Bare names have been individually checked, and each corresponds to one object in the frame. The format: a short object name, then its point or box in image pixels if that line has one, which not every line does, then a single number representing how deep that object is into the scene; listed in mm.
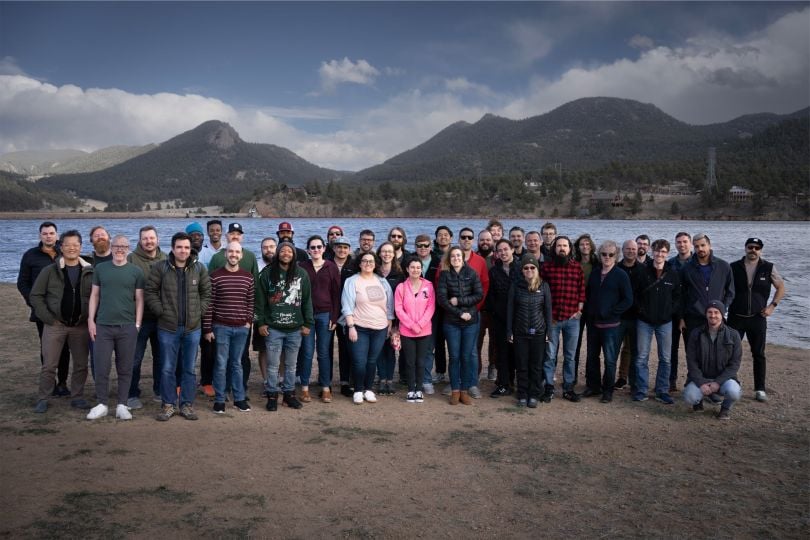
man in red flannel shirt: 7000
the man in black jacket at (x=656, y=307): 6906
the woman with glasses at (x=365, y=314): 6812
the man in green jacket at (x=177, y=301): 6012
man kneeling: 6504
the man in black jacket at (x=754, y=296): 7156
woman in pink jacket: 6910
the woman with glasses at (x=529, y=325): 6750
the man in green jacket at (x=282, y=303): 6488
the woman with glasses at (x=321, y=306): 6859
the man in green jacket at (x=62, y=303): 6148
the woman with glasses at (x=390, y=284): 7027
